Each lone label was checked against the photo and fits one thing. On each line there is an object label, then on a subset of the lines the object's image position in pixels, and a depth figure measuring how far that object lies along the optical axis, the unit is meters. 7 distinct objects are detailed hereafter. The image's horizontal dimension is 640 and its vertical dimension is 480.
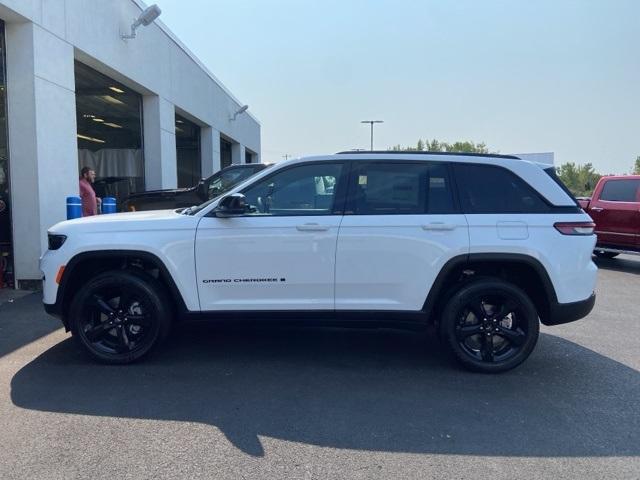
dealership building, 8.14
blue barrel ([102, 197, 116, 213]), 9.98
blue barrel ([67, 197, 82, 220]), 8.54
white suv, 4.68
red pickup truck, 10.99
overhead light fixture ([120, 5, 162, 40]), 11.34
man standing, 10.36
